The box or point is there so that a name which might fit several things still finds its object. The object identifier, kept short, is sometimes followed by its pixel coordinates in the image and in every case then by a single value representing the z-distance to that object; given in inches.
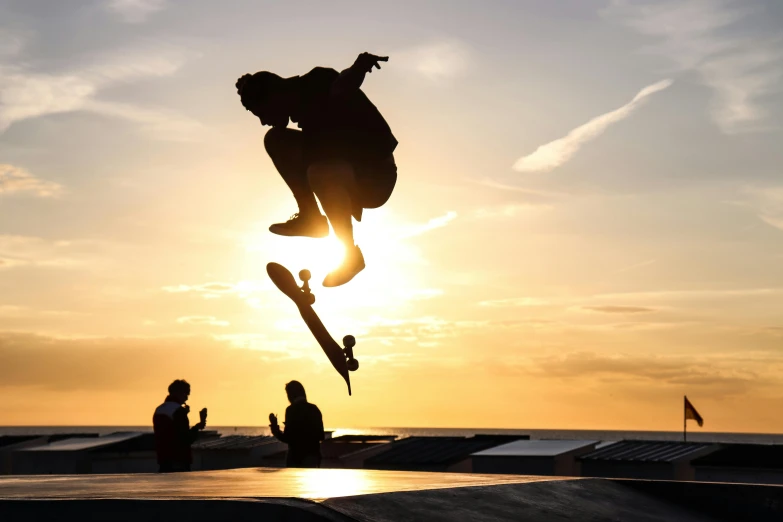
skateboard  464.8
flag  1993.1
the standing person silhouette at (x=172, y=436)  504.7
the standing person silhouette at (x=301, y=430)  504.7
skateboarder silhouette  424.8
